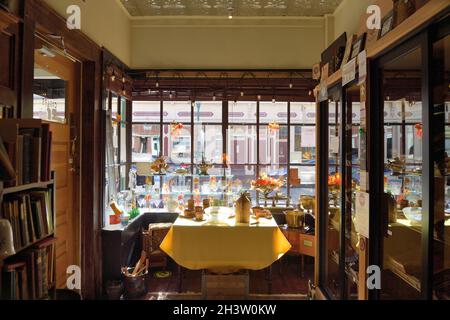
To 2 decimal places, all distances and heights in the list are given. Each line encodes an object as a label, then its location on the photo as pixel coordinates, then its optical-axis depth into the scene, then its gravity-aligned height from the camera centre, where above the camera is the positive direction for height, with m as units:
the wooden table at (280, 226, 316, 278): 3.82 -0.92
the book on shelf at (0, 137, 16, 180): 1.41 -0.01
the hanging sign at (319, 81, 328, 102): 3.02 +0.71
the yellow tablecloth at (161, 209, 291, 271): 2.96 -0.75
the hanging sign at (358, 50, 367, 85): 2.09 +0.66
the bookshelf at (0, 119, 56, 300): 1.54 -0.26
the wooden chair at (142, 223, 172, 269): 3.94 -0.96
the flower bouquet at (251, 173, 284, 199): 3.78 -0.22
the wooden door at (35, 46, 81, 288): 2.77 -0.04
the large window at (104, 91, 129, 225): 3.47 +0.23
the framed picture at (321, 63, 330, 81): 2.98 +0.89
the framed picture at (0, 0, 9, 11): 1.77 +0.90
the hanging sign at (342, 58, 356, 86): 2.27 +0.69
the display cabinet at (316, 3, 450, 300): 1.49 -0.03
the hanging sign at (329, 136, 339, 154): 2.74 +0.19
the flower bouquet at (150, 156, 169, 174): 4.32 -0.02
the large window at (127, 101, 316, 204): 4.60 +0.42
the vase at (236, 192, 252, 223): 3.11 -0.43
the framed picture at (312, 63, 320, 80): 3.33 +0.99
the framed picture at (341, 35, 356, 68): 2.45 +0.90
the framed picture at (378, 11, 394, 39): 1.81 +0.82
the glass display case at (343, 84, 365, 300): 2.52 -0.08
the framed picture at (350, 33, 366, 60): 2.20 +0.85
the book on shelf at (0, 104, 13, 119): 1.81 +0.30
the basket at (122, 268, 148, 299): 3.26 -1.24
